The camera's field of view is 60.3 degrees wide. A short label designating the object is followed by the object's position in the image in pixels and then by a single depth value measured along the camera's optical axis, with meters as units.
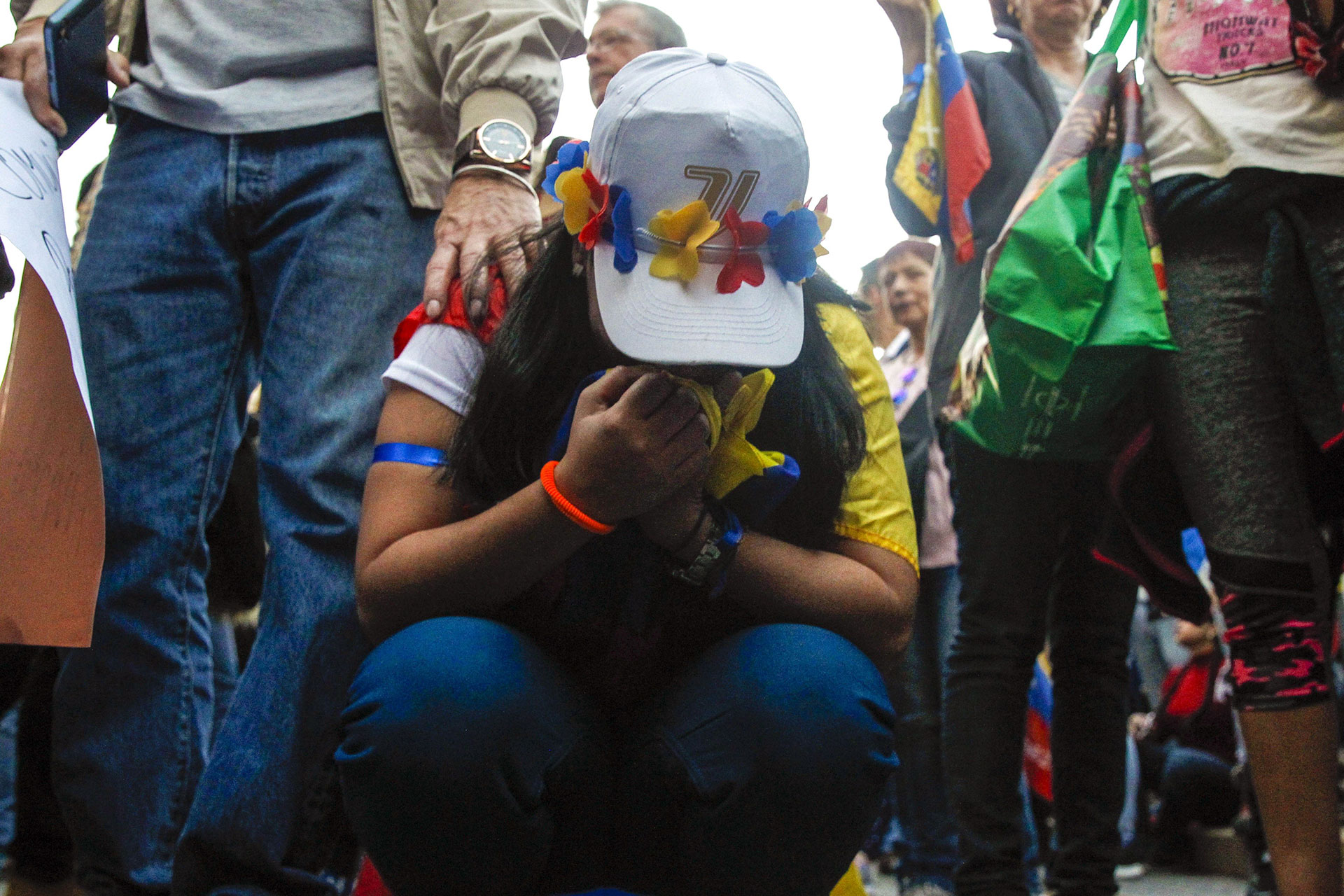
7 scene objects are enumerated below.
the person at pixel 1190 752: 3.72
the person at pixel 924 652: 2.56
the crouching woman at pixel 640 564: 1.00
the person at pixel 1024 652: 1.70
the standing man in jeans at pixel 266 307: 1.26
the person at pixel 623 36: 2.61
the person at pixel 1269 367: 1.35
